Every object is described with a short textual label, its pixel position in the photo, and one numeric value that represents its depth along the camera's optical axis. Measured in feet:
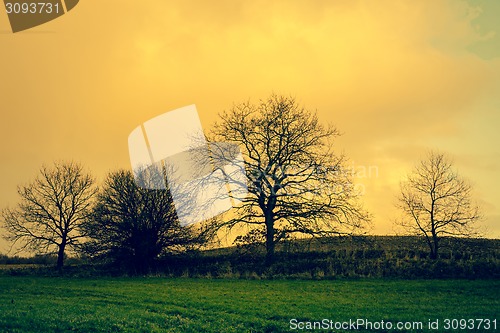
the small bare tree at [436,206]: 140.46
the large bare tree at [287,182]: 125.90
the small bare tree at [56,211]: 180.55
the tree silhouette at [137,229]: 152.05
